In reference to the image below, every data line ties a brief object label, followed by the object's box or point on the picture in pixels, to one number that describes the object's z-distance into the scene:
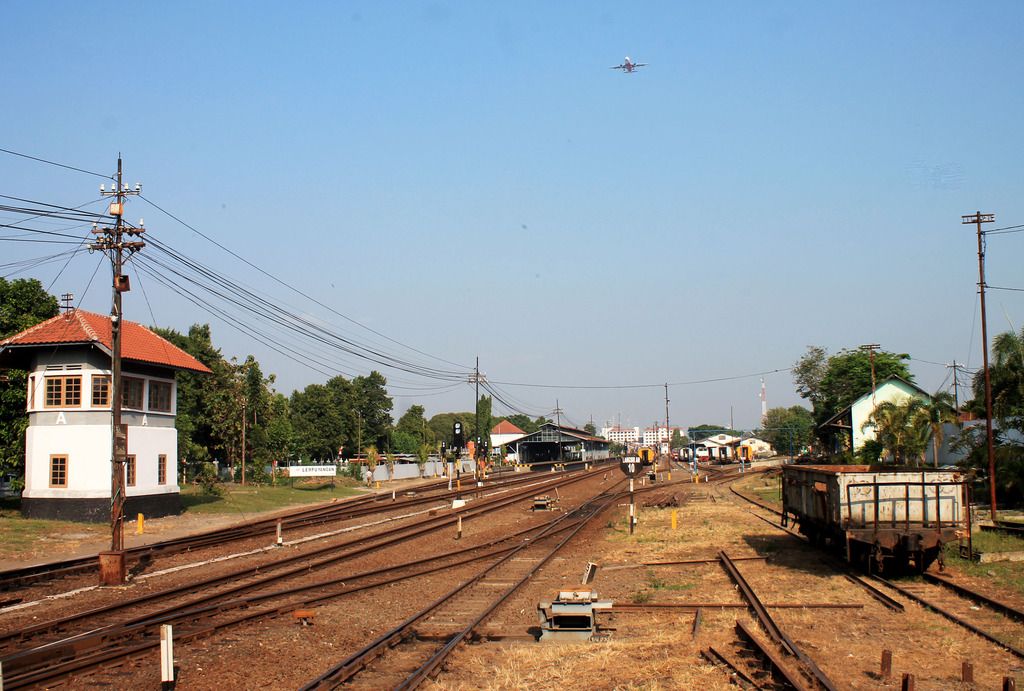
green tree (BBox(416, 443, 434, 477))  79.69
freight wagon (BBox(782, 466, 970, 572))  16.75
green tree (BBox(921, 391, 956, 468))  37.06
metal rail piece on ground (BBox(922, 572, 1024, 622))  13.41
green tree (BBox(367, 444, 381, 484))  65.00
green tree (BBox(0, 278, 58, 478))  37.48
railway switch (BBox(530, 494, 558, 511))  37.97
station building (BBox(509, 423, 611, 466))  118.44
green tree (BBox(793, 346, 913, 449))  67.94
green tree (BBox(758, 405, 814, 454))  144.00
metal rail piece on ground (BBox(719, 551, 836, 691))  9.77
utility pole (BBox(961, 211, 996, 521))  28.70
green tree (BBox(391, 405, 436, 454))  117.62
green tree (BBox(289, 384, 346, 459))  104.81
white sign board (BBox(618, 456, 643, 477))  27.83
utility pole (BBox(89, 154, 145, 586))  20.47
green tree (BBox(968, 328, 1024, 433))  34.31
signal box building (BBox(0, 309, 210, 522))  34.00
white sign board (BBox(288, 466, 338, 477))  61.53
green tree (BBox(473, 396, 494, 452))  171.30
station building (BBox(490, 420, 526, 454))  171.38
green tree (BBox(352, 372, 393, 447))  113.81
